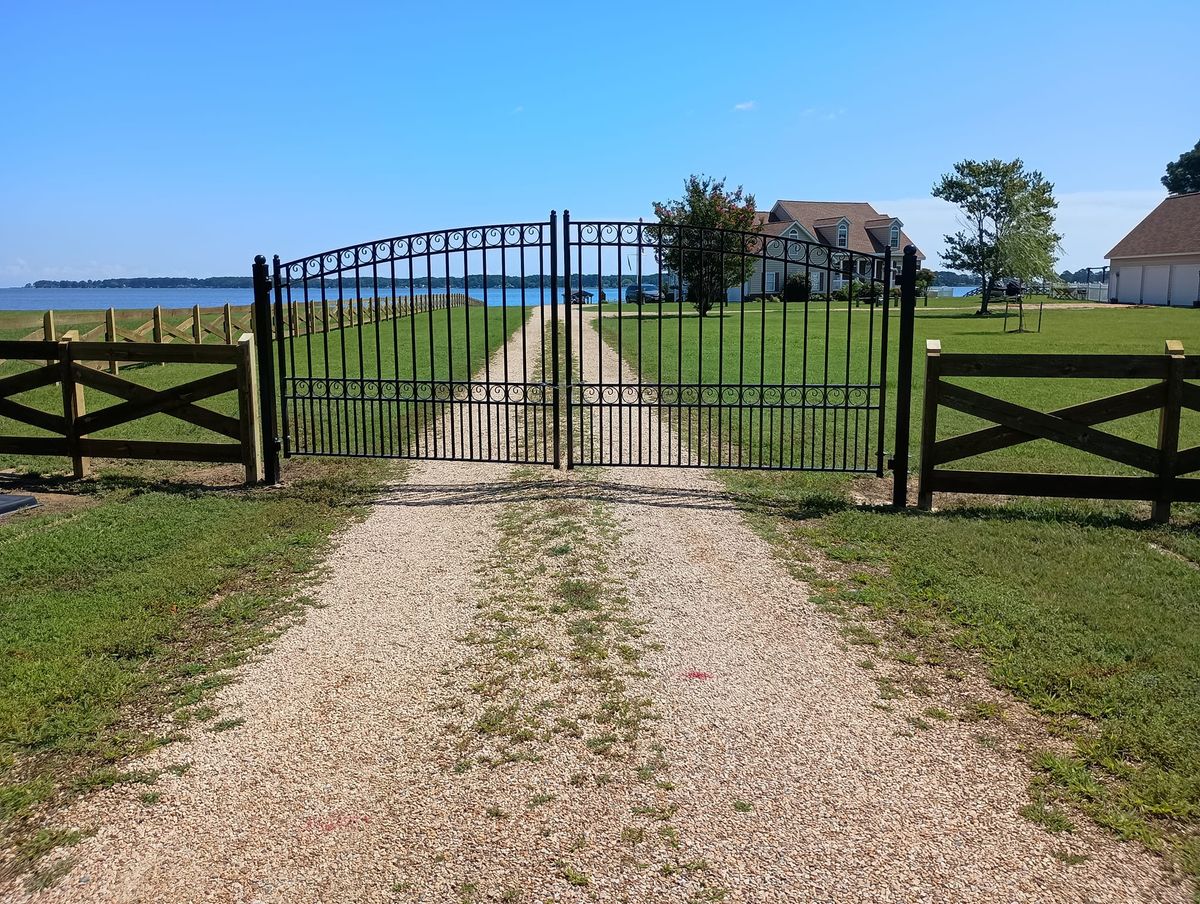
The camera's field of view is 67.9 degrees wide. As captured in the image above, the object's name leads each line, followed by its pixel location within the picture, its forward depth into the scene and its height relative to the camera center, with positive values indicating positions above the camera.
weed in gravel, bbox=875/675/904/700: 4.78 -1.97
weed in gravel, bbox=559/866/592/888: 3.24 -2.00
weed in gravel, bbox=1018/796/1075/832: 3.58 -2.00
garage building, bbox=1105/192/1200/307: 56.44 +4.06
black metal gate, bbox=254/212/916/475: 9.31 -0.87
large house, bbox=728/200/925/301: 66.00 +7.53
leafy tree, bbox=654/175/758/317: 26.41 +3.92
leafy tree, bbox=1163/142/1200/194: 90.50 +14.89
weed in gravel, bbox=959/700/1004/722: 4.52 -1.97
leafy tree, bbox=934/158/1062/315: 47.03 +5.57
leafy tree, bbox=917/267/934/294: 43.45 +2.24
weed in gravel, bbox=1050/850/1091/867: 3.36 -2.02
